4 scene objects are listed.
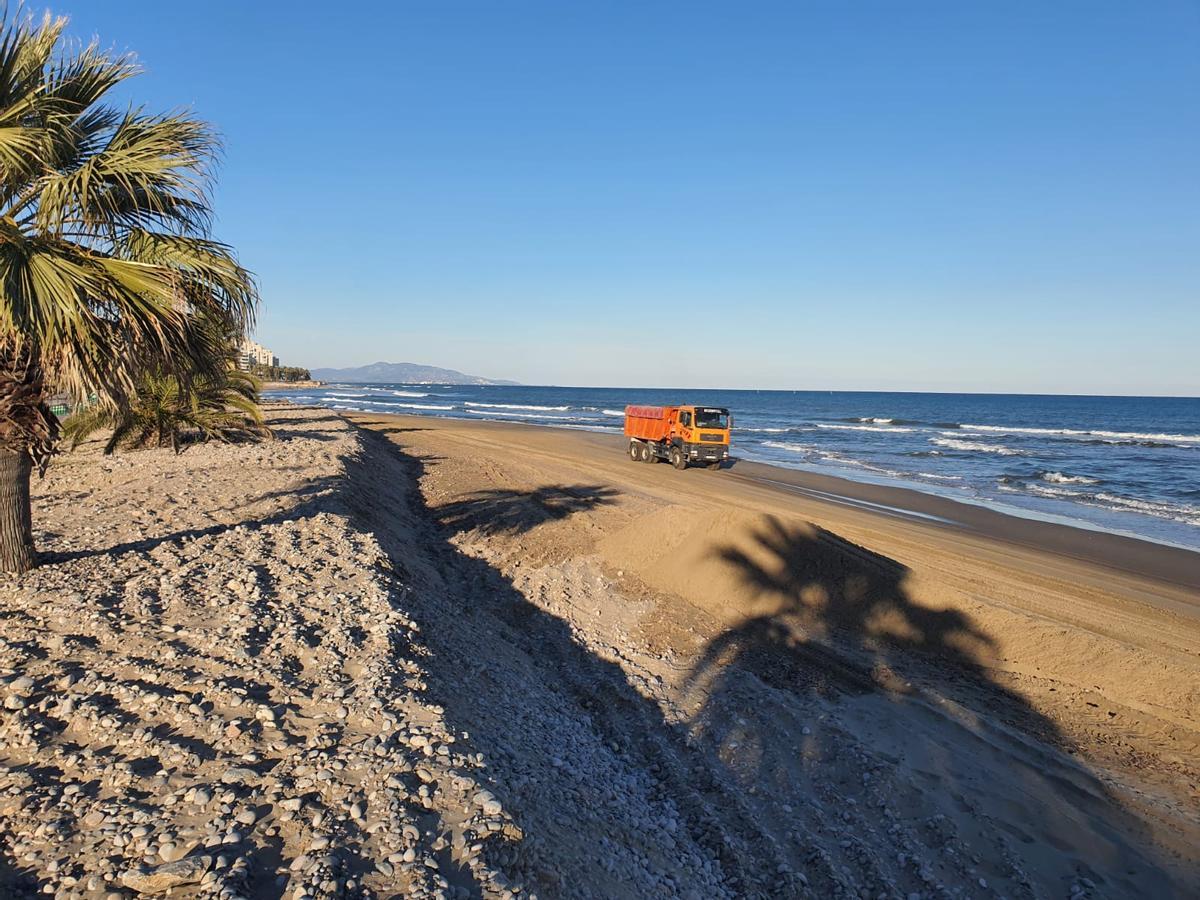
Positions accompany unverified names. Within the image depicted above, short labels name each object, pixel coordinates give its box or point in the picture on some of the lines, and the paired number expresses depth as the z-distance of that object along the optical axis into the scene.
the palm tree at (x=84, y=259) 5.63
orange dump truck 27.12
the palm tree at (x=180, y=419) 16.89
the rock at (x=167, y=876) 3.06
